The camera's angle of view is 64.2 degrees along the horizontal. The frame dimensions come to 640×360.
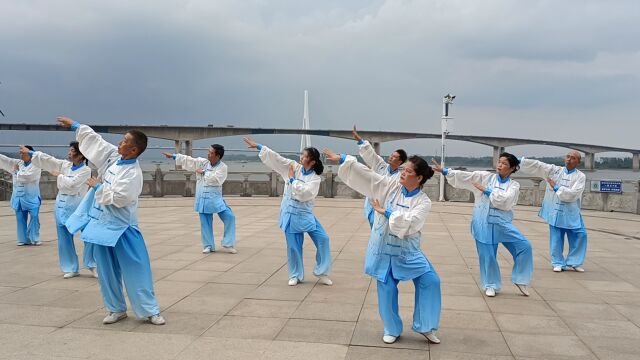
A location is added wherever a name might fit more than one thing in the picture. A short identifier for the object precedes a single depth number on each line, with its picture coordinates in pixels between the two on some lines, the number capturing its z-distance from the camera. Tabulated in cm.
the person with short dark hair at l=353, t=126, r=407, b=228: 757
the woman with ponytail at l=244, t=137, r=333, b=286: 707
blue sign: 1850
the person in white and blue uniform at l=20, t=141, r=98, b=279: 729
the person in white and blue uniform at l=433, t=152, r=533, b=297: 661
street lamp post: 2173
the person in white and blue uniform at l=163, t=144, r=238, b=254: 928
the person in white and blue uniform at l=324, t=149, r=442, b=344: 470
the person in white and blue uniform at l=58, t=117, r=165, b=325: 508
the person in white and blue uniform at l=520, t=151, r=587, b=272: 823
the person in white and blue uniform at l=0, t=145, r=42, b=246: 973
